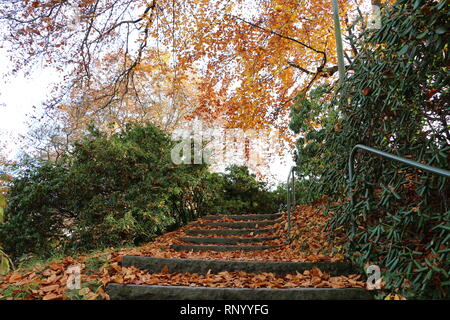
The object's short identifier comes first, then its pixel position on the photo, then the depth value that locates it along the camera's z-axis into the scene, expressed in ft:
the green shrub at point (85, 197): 17.97
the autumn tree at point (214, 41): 23.98
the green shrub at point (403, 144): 7.65
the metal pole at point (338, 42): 16.42
